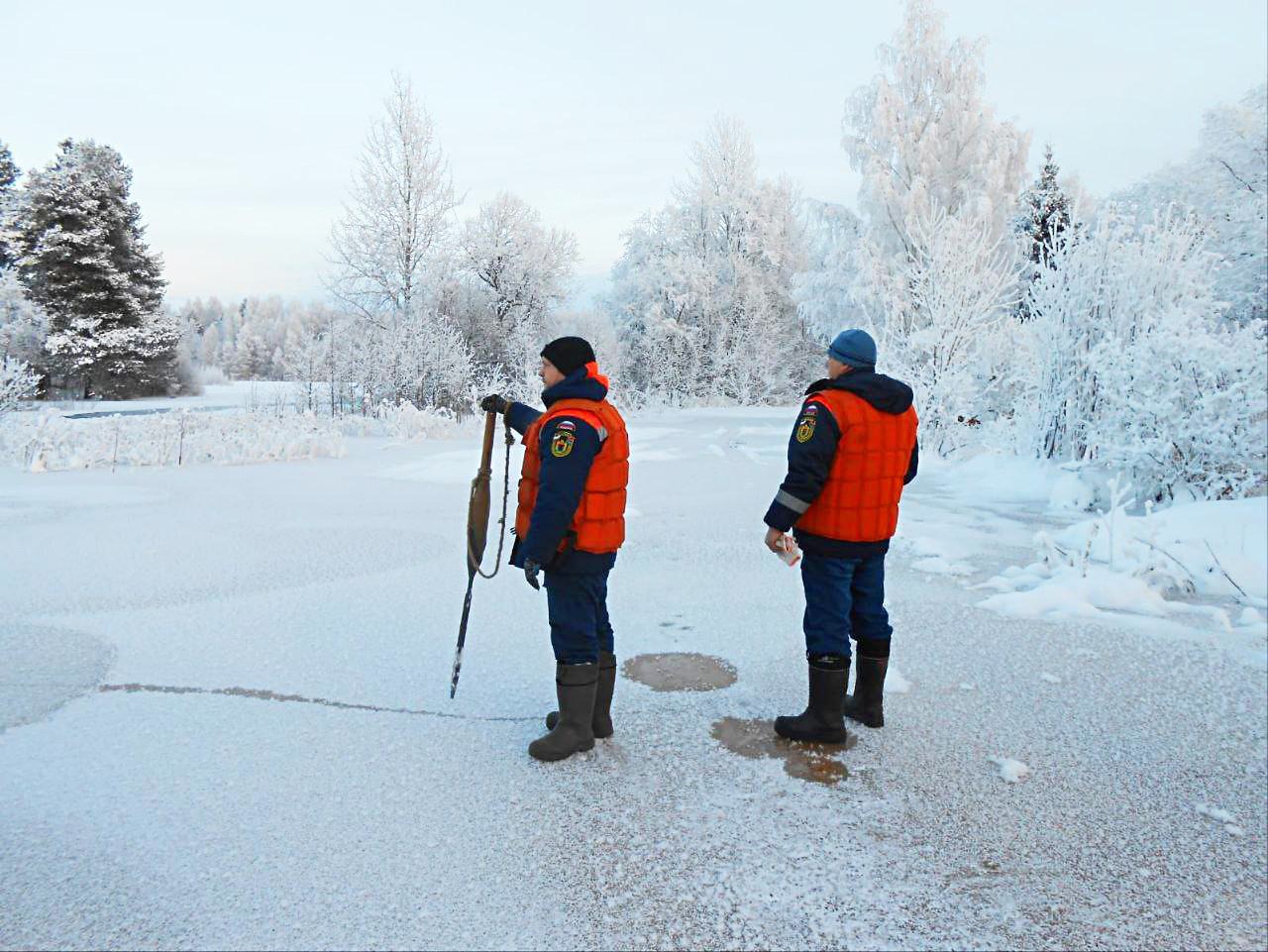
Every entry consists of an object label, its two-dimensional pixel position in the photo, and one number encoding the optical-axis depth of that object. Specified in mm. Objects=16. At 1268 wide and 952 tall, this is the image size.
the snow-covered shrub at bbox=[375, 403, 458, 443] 16875
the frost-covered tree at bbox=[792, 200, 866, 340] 27234
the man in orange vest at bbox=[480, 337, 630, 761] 3047
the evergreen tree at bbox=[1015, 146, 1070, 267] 29922
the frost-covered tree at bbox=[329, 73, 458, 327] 25734
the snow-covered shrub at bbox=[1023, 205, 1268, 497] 8320
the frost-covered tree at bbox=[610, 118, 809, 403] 32938
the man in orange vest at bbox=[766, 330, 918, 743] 3273
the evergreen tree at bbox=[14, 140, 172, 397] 27234
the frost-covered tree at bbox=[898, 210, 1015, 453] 14633
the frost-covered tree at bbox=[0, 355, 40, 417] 15055
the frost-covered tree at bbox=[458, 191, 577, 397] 29188
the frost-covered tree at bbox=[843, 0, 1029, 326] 24781
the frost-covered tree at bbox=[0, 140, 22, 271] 27952
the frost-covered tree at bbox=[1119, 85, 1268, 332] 20219
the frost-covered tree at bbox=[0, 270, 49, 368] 26969
